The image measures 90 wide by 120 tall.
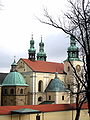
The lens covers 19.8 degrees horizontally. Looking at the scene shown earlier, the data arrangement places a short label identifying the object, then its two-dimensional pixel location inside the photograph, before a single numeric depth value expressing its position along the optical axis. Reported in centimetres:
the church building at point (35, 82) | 4316
